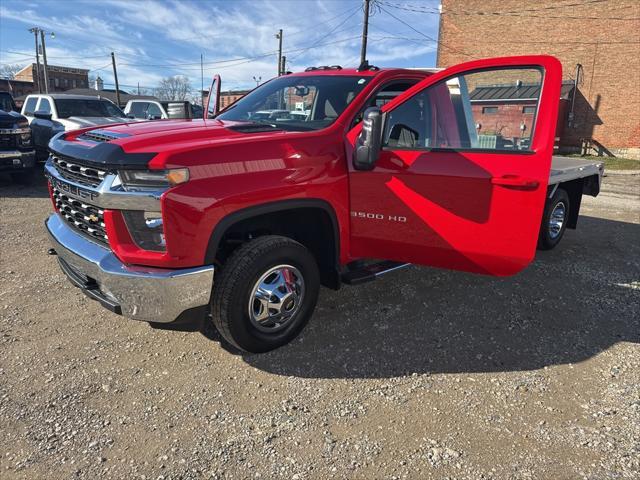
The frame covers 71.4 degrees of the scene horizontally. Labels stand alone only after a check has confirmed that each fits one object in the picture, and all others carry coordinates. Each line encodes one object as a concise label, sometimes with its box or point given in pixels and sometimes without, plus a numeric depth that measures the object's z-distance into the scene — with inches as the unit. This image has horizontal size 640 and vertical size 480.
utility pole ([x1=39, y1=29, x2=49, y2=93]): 1702.8
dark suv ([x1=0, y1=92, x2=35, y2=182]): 328.8
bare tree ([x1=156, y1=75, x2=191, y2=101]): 3152.1
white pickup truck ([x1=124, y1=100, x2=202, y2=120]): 598.5
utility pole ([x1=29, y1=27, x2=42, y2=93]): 1966.0
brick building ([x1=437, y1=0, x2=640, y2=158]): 936.9
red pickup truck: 100.0
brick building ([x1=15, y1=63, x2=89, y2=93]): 2901.1
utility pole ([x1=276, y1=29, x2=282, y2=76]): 1301.1
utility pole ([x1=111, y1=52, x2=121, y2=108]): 1722.4
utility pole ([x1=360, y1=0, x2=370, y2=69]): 856.9
